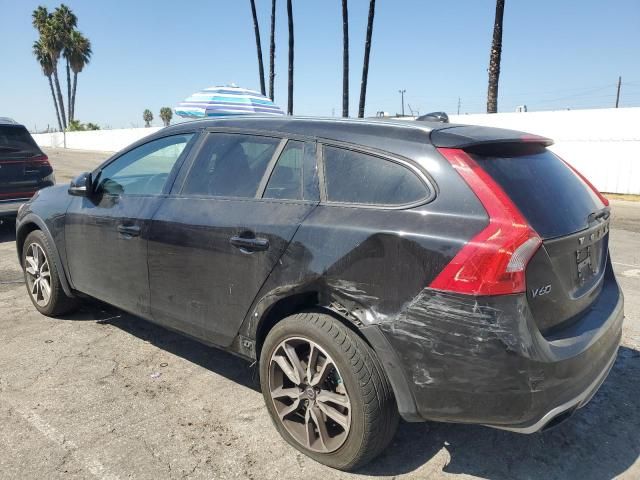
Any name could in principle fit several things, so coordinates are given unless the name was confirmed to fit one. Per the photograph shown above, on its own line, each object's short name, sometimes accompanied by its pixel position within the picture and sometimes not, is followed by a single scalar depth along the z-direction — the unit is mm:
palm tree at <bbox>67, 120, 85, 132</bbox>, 56344
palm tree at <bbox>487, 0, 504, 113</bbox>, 17641
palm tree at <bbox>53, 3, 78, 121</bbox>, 58594
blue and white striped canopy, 10023
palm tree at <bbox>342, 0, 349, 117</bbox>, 28125
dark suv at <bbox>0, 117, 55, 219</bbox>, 7719
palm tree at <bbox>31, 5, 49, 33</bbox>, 59062
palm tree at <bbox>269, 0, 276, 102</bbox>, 33969
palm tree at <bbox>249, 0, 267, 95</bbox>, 34062
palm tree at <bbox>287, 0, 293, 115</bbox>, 31656
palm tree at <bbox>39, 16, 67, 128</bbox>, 58375
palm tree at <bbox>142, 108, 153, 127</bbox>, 123312
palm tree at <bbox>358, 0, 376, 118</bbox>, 25847
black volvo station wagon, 2143
